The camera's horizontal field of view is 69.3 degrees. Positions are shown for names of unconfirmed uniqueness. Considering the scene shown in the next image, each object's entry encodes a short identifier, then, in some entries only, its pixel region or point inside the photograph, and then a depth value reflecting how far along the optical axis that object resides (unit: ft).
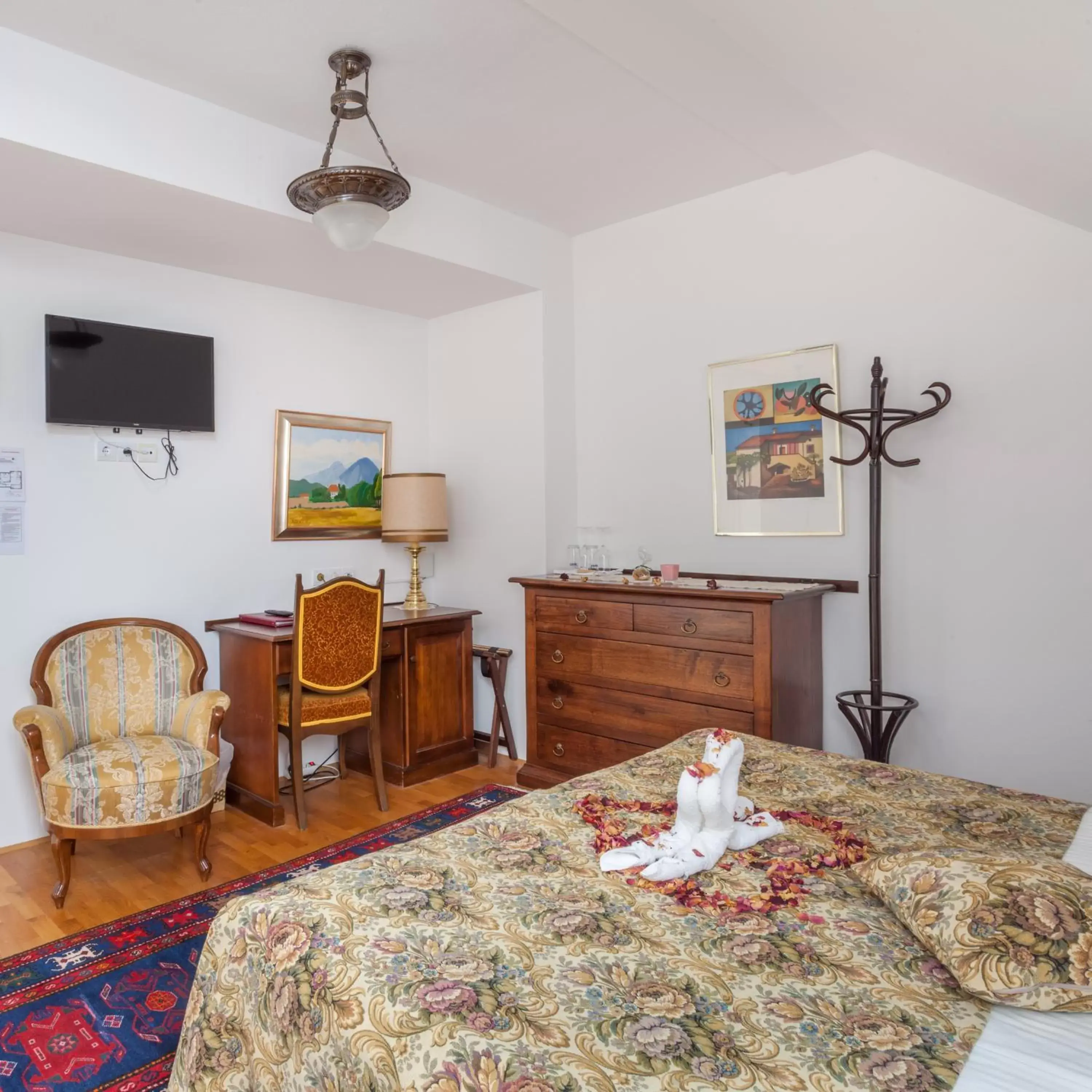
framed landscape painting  13.57
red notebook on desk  12.02
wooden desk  11.50
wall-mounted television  10.85
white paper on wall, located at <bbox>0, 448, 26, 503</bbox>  10.63
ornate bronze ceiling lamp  8.77
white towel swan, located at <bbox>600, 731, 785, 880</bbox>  5.07
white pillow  4.55
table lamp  13.85
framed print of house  11.42
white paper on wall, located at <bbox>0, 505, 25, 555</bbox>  10.62
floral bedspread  3.30
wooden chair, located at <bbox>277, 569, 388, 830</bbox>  11.17
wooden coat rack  9.89
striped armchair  9.15
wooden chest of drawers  10.25
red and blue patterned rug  6.28
